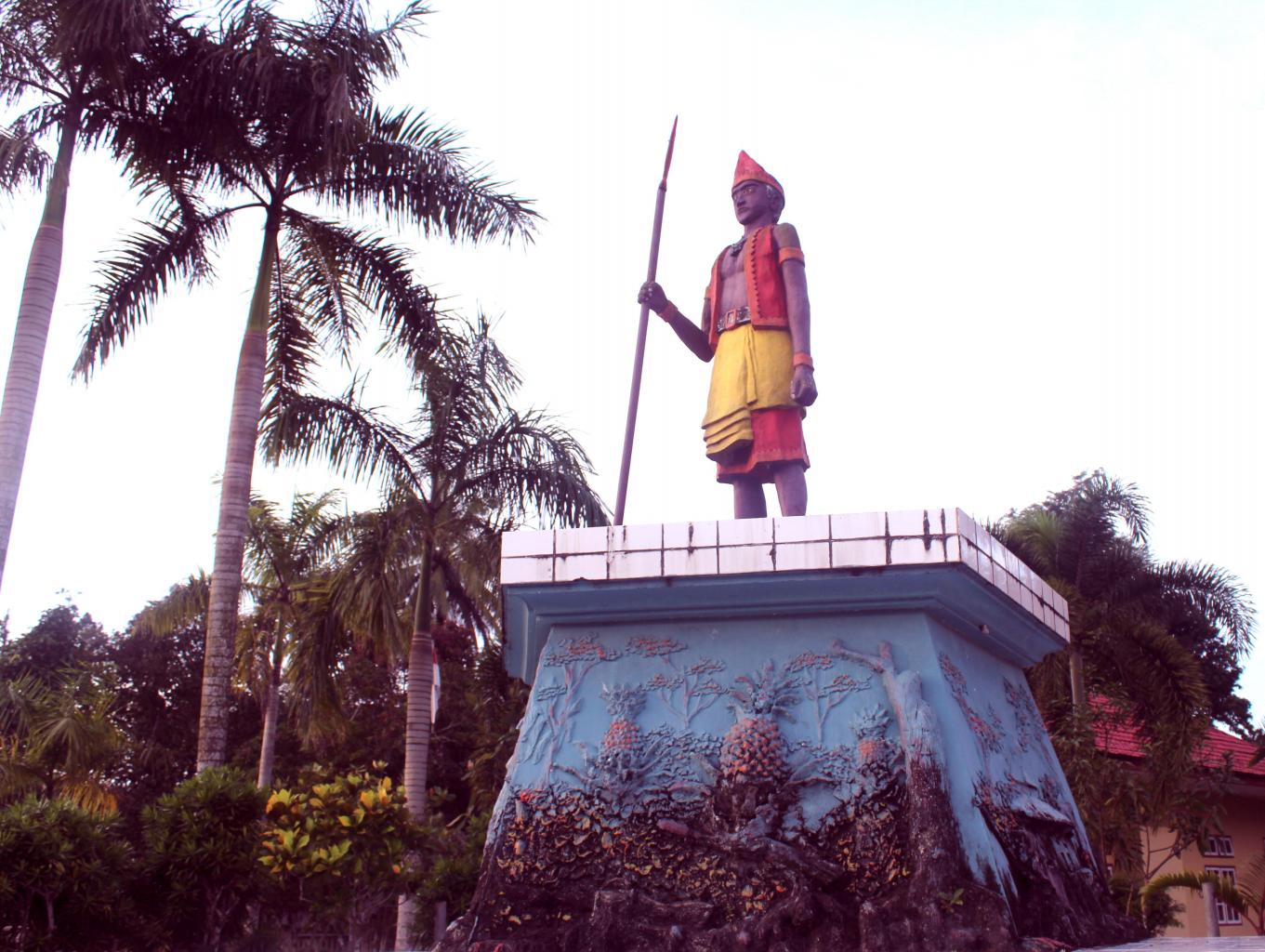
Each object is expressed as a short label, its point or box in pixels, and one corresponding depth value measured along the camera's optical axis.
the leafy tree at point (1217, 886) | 11.30
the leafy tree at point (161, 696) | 23.28
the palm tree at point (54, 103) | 8.95
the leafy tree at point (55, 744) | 14.99
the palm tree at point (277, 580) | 14.71
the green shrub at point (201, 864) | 6.61
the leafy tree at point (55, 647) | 24.38
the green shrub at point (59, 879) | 5.98
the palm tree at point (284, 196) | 10.21
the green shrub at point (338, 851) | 6.80
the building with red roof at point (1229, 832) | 18.58
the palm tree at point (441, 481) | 12.40
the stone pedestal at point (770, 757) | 4.27
